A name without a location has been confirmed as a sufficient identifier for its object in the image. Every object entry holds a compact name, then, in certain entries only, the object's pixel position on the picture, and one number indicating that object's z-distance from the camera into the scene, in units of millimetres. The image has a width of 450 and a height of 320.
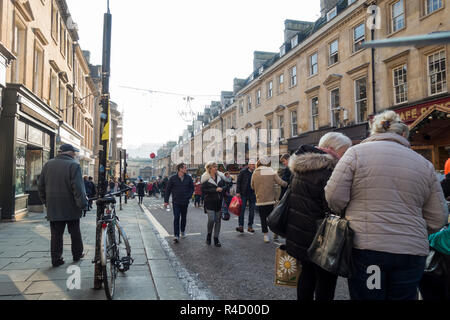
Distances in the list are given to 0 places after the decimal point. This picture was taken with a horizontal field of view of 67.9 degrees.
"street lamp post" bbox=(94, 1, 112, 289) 4285
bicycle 3437
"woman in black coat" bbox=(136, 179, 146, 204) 20262
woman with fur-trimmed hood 2639
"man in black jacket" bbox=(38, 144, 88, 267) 4770
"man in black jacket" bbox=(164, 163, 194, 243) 7273
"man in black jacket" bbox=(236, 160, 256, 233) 8414
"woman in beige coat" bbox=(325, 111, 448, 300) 2016
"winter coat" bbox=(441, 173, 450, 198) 3607
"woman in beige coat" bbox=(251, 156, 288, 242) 7238
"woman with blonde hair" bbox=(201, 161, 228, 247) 6785
